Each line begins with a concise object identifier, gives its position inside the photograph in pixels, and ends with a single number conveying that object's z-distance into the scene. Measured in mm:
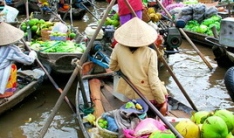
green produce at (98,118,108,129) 3482
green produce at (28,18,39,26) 8094
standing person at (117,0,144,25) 5867
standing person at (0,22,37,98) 4852
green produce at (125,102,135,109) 3681
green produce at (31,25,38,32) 7906
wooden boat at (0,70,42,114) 5023
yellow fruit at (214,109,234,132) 2999
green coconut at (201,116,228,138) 2836
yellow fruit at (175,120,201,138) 2945
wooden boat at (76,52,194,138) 4355
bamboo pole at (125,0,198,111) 4582
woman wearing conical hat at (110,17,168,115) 3883
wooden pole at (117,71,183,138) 2934
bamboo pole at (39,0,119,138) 3652
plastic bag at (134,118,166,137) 3119
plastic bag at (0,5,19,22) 7996
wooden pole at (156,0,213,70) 7746
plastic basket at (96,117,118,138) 3357
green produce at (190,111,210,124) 3143
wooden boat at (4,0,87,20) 13288
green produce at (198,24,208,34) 9680
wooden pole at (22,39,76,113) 5300
